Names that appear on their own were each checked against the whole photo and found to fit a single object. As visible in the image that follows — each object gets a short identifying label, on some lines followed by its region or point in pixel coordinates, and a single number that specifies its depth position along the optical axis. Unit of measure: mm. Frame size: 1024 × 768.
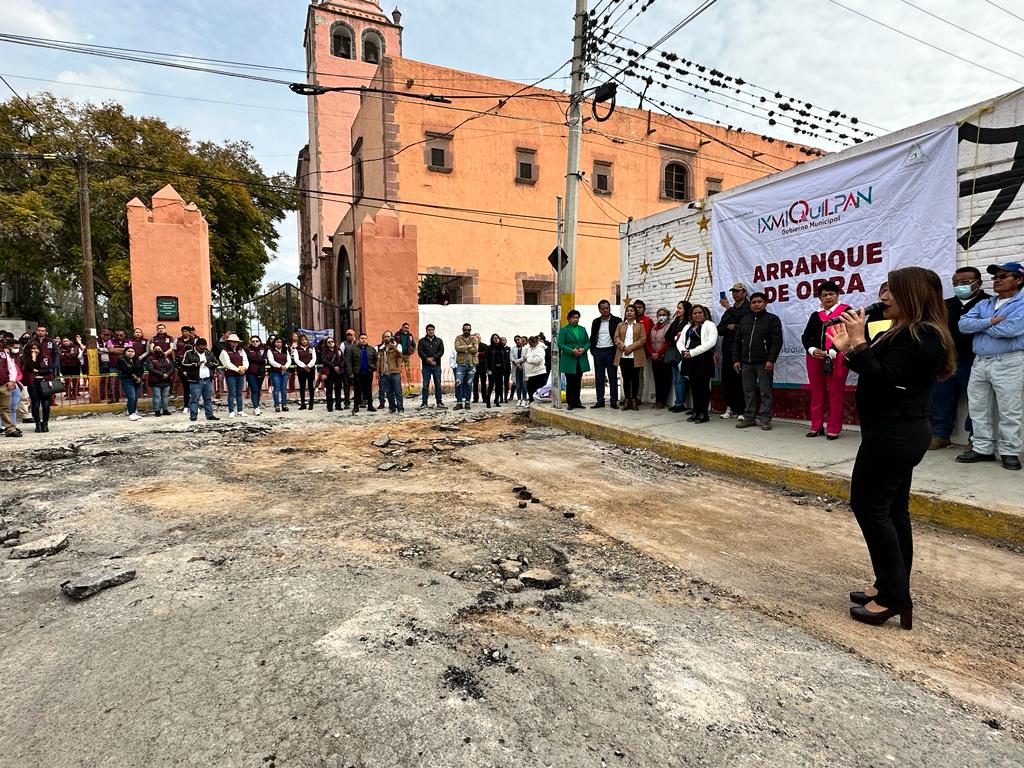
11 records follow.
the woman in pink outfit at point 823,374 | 6168
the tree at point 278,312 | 42638
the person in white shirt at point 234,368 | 11016
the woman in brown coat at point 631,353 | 8969
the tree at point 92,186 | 20109
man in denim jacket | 4668
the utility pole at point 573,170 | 10078
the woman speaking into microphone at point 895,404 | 2521
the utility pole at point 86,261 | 13492
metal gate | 18203
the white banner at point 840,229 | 5812
